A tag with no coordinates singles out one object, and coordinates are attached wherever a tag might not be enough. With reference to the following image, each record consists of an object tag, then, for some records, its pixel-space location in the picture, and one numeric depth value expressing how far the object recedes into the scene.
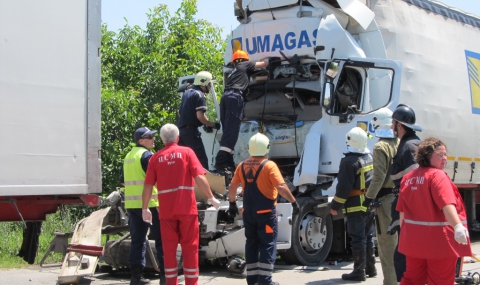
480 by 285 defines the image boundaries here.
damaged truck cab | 9.66
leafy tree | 16.14
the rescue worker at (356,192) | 8.15
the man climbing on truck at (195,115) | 9.85
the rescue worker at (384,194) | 7.23
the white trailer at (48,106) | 6.16
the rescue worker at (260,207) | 7.36
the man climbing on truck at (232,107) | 9.88
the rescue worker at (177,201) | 7.14
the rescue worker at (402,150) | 6.58
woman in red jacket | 5.32
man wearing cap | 7.96
